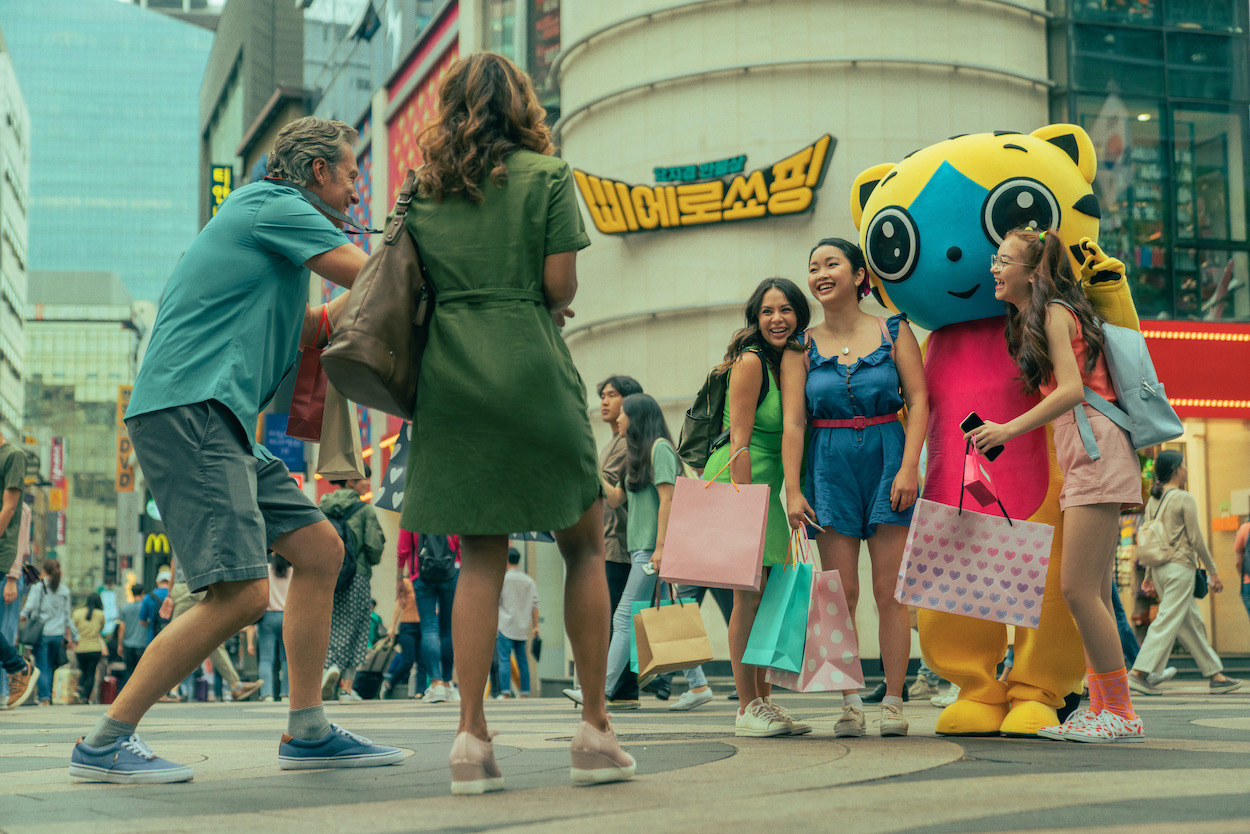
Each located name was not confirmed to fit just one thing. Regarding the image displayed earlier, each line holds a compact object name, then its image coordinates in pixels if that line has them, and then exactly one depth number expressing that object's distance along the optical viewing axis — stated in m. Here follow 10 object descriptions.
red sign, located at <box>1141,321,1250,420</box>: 16.30
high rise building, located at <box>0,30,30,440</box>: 78.12
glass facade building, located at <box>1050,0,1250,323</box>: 16.72
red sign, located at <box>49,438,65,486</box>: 85.88
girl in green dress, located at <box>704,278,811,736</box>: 5.30
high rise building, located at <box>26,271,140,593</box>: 120.81
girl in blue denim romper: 5.07
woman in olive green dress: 3.44
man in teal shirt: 3.84
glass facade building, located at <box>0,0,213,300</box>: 150.62
